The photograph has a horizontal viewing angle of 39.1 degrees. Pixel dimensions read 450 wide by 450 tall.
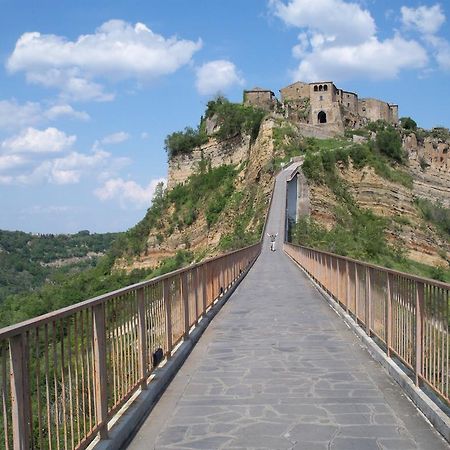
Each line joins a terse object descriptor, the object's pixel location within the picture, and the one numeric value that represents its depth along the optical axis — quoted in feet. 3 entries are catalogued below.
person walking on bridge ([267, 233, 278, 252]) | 141.77
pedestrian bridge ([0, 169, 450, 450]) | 15.46
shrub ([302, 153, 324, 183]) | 187.52
